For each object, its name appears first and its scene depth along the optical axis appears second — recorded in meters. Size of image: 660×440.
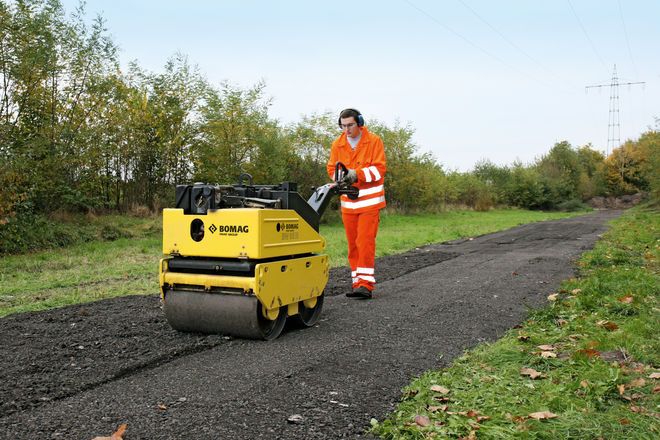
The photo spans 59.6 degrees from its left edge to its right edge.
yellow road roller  4.65
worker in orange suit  6.86
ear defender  6.86
